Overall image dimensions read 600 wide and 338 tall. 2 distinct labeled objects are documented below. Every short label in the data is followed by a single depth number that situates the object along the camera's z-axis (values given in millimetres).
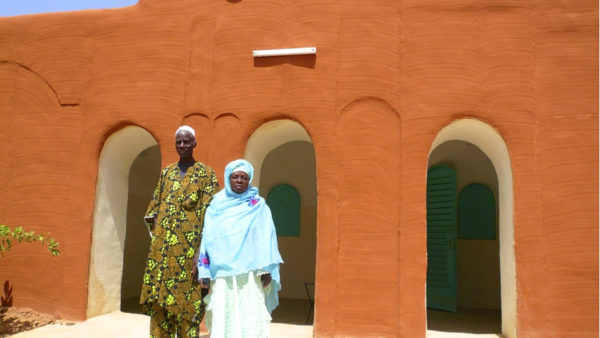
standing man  3590
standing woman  3445
